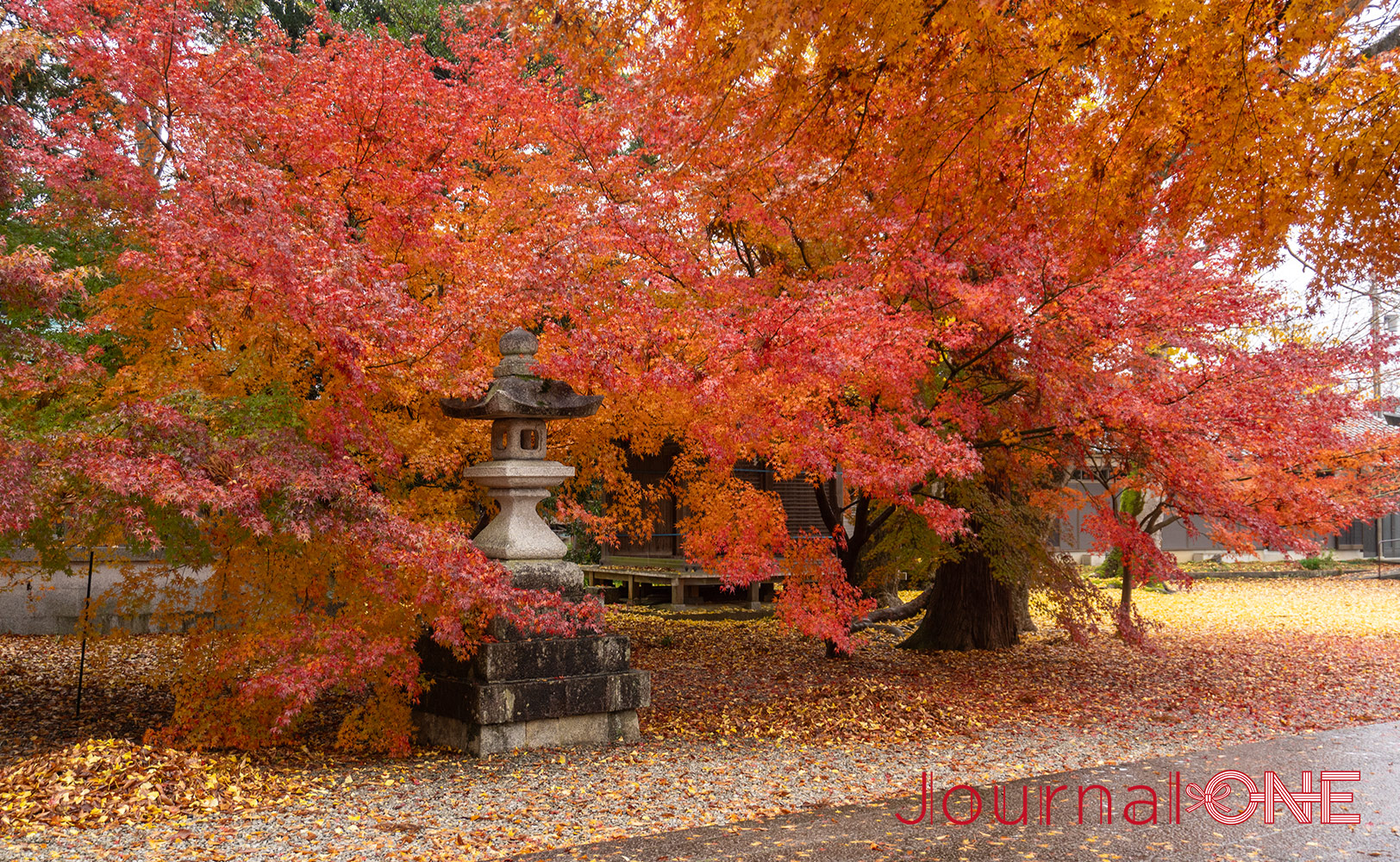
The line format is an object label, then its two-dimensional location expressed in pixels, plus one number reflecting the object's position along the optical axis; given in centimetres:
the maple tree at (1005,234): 465
